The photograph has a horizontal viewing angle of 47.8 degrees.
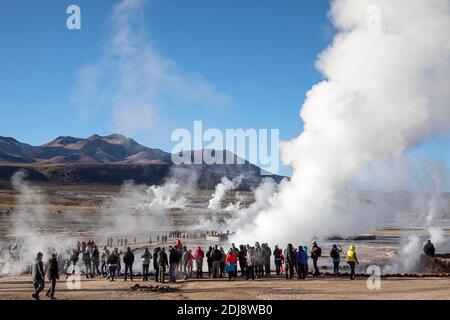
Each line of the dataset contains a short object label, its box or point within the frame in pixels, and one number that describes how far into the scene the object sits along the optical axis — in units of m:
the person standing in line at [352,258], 19.06
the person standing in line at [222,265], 21.28
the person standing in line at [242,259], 21.39
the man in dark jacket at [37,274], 14.94
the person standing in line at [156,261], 19.72
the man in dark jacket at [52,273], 15.32
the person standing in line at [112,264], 20.02
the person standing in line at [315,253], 20.89
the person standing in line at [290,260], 19.88
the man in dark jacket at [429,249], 26.25
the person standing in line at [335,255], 20.58
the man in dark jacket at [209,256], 21.14
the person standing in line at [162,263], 19.25
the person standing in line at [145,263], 20.36
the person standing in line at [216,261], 20.83
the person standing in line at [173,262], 19.11
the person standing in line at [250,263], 20.40
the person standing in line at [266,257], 21.23
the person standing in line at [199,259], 20.89
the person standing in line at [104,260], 22.28
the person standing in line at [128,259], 20.09
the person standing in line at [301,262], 20.05
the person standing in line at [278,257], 21.30
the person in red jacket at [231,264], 20.12
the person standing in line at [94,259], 22.05
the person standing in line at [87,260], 21.92
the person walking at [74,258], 22.55
